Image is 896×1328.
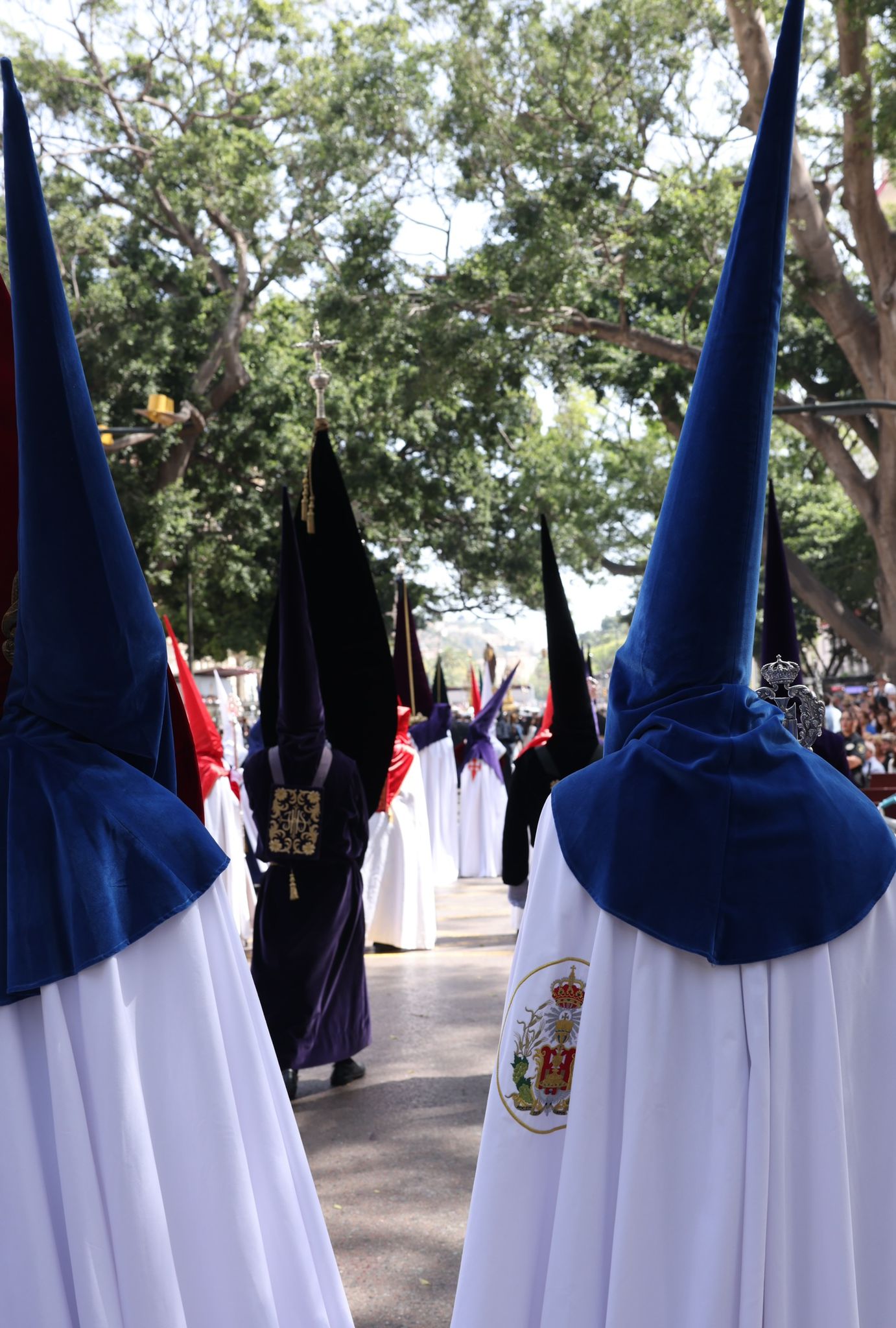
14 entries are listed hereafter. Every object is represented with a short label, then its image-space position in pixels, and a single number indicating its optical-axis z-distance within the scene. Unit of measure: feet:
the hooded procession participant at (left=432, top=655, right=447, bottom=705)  57.93
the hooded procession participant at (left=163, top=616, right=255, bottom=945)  29.71
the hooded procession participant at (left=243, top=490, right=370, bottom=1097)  19.98
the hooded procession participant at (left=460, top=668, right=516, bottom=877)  47.67
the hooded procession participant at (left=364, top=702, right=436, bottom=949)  32.58
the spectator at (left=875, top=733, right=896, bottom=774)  46.06
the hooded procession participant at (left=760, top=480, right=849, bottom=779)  17.39
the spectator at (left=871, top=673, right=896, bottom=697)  60.18
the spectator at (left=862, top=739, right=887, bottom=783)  45.78
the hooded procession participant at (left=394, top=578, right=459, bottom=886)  44.16
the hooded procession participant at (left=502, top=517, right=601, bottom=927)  20.88
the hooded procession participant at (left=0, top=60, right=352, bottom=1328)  7.47
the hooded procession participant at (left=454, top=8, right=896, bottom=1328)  7.74
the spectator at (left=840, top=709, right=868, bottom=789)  45.83
